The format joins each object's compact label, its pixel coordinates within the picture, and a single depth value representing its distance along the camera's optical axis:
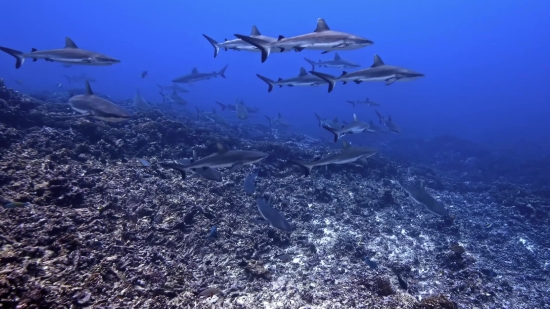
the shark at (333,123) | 14.75
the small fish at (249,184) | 8.80
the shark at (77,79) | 34.47
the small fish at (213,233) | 6.71
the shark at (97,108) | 6.60
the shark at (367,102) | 21.73
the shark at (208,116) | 25.61
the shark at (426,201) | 8.90
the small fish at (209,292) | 5.19
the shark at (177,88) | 25.00
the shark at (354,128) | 10.24
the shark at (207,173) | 7.61
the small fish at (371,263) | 7.18
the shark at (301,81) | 10.51
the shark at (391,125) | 15.70
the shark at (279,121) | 20.42
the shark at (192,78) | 18.59
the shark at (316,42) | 8.03
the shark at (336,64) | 15.98
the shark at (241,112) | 14.65
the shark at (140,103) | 16.05
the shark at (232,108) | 22.25
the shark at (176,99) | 20.52
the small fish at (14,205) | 5.22
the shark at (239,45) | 9.98
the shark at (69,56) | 8.28
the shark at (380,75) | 9.02
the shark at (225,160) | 6.94
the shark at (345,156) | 8.08
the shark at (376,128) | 14.54
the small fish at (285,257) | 7.37
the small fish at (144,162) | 8.56
